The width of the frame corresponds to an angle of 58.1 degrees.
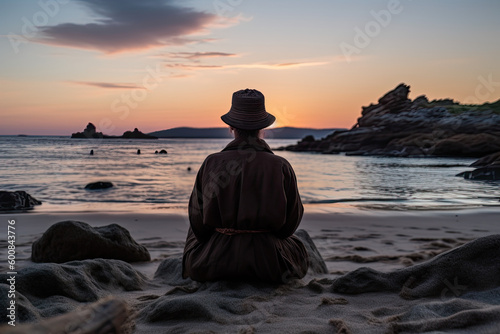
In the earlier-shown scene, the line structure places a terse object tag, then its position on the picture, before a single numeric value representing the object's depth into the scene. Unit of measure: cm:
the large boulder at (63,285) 307
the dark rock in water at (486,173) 1917
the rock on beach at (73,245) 533
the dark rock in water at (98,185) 1606
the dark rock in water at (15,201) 1041
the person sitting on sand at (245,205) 381
